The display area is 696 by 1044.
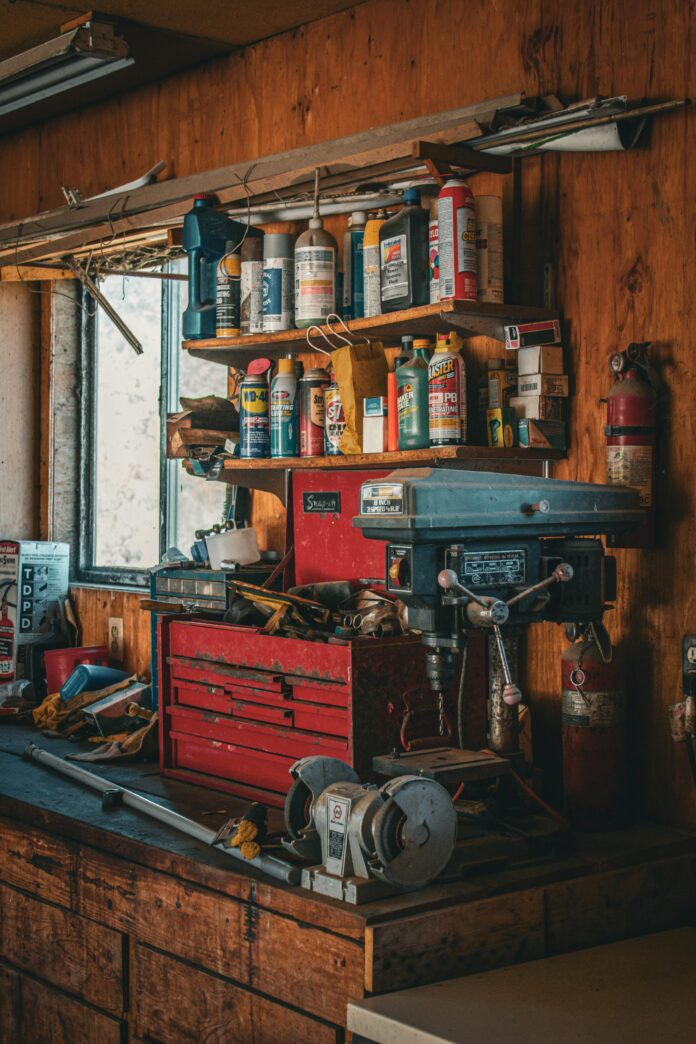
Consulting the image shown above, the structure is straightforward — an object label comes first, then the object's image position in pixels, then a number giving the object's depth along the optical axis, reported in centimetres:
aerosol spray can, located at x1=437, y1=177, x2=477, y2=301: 261
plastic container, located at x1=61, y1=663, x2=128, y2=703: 385
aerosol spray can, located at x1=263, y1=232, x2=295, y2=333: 309
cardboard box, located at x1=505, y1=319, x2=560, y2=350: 268
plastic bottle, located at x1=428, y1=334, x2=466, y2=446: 267
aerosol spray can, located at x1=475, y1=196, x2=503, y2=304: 267
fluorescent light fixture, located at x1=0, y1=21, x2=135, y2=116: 330
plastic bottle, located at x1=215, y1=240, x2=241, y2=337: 319
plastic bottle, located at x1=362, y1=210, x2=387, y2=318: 288
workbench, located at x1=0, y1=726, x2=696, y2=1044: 205
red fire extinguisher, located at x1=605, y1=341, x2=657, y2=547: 246
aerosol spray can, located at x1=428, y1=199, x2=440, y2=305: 268
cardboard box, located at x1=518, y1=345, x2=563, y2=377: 266
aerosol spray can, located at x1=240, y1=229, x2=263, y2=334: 316
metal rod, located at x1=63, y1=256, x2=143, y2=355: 378
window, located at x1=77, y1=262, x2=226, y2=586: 415
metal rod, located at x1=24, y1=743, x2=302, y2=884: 219
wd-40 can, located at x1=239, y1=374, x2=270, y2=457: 321
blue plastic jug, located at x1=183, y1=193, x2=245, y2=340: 329
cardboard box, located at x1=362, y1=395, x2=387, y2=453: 289
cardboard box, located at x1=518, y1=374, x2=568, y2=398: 266
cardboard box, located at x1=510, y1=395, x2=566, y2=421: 267
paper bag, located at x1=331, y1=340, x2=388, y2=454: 296
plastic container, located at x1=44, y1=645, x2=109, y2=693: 408
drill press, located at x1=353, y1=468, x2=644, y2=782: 212
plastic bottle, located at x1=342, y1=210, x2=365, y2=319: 297
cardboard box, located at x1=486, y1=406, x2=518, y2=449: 271
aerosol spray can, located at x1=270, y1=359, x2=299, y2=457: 313
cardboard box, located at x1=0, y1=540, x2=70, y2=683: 429
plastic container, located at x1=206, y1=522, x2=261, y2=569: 333
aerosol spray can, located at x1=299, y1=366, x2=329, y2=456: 309
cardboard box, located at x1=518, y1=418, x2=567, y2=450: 266
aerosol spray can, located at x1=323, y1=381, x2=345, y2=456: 303
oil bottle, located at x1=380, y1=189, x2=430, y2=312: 275
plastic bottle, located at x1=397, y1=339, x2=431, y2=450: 275
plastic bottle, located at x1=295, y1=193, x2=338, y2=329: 297
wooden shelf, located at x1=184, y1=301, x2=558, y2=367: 264
